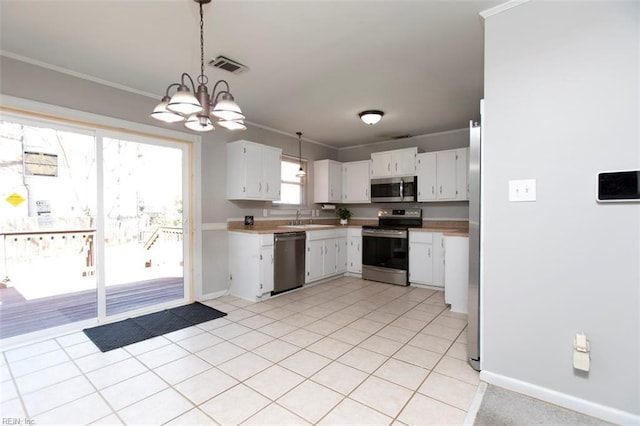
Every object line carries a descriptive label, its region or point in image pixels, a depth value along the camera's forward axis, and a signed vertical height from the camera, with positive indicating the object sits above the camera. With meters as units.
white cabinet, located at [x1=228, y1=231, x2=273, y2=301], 3.92 -0.77
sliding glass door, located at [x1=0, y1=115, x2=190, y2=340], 2.92 -0.14
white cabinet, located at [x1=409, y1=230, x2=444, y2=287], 4.45 -0.78
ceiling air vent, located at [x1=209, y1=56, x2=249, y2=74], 2.66 +1.39
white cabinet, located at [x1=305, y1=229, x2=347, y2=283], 4.68 -0.76
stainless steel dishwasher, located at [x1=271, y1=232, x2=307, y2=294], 4.15 -0.76
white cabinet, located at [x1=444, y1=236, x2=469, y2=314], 3.51 -0.79
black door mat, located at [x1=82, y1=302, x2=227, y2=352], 2.74 -1.23
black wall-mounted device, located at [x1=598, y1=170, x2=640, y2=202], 1.59 +0.13
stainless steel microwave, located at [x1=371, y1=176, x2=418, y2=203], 5.06 +0.36
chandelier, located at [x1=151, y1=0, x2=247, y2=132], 1.77 +0.66
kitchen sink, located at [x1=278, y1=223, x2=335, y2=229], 4.91 -0.29
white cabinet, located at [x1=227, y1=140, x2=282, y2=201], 4.17 +0.59
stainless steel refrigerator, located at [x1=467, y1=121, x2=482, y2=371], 2.23 -0.30
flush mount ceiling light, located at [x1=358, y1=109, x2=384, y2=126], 4.01 +1.31
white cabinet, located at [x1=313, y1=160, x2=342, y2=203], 5.76 +0.57
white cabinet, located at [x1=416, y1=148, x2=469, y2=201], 4.65 +0.57
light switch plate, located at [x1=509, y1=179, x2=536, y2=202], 1.88 +0.13
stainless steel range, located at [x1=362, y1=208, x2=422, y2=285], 4.75 -0.66
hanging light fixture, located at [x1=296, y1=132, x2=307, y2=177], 5.08 +1.18
